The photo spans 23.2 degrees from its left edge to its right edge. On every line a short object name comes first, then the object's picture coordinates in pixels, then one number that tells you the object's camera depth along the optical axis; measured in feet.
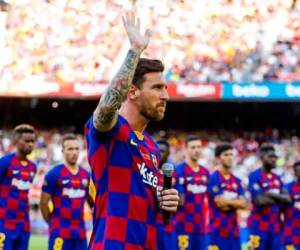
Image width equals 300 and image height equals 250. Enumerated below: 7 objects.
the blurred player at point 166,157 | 34.70
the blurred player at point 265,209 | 38.45
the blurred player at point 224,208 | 37.37
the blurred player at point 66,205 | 34.27
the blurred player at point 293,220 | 39.45
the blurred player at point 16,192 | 32.60
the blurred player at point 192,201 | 38.22
